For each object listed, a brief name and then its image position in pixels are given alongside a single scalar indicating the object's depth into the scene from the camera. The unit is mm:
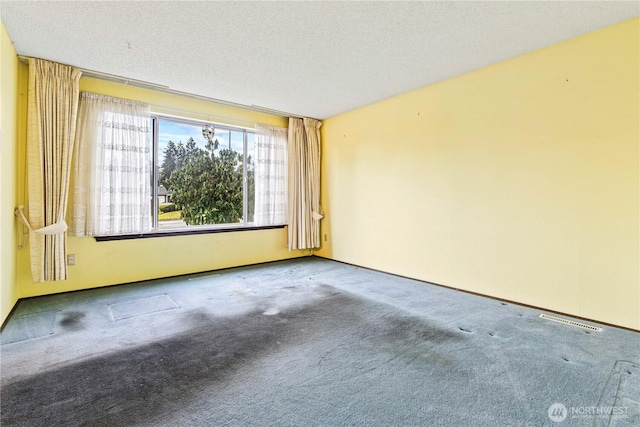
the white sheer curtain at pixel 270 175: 5035
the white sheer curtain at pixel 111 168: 3527
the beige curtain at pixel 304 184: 5312
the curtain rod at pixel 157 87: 3454
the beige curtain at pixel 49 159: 3139
